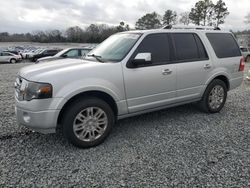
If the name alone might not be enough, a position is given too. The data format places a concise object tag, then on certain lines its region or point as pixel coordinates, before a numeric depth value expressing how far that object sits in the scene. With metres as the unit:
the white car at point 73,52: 10.38
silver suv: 2.74
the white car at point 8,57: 20.96
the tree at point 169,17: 55.98
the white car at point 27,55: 24.67
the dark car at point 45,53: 19.66
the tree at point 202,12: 45.05
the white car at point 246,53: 19.27
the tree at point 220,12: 46.03
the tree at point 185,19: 49.94
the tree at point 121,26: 57.44
